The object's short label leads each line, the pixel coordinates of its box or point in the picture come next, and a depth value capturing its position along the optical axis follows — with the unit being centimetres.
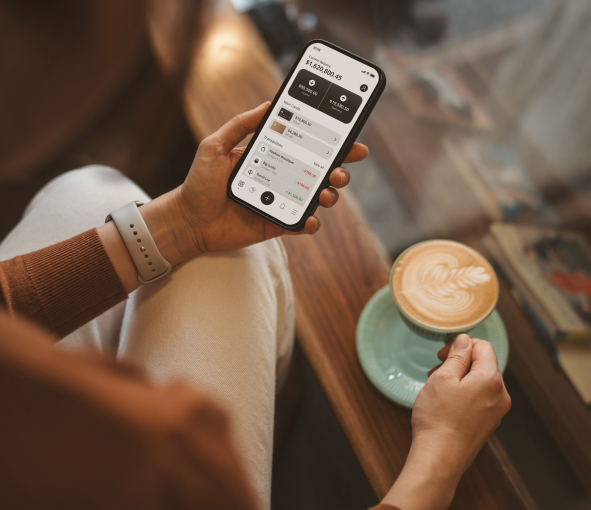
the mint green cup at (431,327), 57
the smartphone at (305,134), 64
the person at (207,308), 52
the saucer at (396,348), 66
